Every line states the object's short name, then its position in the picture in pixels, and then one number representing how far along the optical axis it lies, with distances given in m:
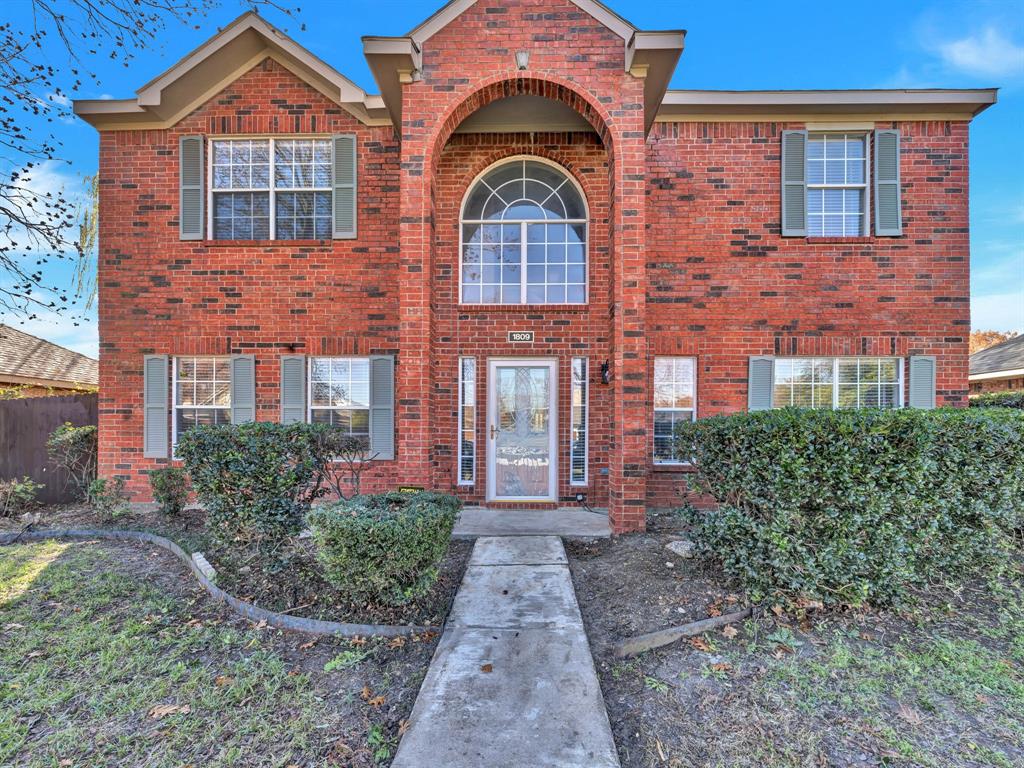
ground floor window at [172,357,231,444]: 7.48
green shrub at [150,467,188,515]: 6.51
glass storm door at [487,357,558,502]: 7.32
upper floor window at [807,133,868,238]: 7.34
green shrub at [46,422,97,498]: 7.47
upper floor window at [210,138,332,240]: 7.45
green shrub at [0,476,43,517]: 7.09
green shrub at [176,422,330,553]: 4.28
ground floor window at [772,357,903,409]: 7.32
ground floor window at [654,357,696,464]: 7.30
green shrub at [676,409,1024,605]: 3.73
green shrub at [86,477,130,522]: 6.64
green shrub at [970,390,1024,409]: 7.72
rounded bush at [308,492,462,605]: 3.55
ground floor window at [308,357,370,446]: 7.44
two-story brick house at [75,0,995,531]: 7.21
